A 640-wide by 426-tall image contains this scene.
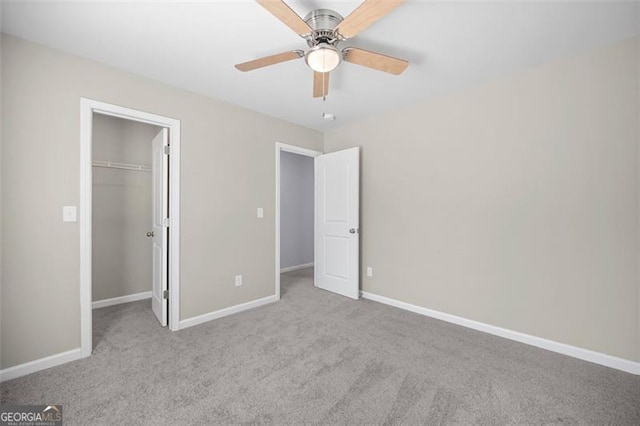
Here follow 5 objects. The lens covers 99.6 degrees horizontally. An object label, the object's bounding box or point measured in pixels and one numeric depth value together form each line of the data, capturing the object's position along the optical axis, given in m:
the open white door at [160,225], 2.64
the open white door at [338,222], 3.48
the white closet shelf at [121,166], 3.09
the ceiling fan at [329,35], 1.33
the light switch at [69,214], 2.04
